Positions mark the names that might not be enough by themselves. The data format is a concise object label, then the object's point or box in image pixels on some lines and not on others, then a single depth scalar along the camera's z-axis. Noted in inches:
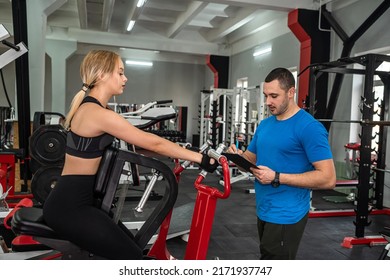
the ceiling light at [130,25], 368.8
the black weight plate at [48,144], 181.3
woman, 62.7
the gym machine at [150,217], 64.7
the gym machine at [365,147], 151.2
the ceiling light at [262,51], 362.4
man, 64.2
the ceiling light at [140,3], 293.6
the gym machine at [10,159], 169.6
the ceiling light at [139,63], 539.2
